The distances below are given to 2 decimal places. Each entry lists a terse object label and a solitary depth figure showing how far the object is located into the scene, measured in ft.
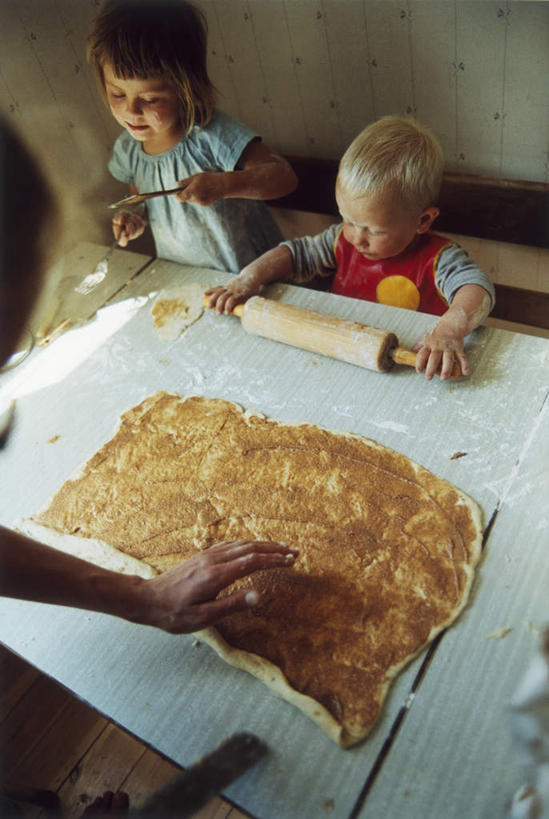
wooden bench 4.24
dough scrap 3.67
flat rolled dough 2.08
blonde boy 3.09
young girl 3.28
